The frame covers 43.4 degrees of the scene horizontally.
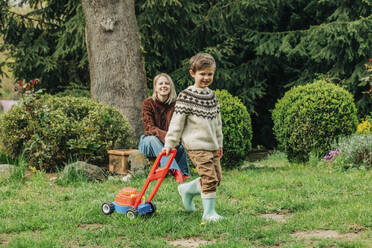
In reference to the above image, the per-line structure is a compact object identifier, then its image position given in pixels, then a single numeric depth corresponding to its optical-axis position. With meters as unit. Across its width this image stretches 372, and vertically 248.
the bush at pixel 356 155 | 6.97
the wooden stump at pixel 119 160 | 7.08
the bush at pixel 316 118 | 7.83
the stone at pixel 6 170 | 6.46
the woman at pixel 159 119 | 6.62
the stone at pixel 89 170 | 6.52
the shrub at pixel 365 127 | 8.80
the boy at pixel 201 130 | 4.30
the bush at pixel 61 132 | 7.05
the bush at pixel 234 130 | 7.61
